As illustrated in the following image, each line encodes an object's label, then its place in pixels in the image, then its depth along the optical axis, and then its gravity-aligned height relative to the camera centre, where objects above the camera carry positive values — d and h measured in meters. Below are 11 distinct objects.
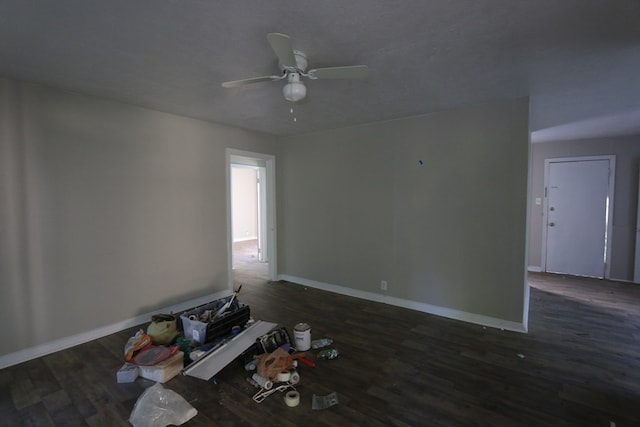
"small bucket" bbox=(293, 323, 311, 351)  2.75 -1.29
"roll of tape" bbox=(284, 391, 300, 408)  2.03 -1.38
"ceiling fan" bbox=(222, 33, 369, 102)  1.69 +0.84
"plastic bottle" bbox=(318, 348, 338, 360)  2.62 -1.38
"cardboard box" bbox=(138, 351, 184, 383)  2.31 -1.35
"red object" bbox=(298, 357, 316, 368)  2.49 -1.38
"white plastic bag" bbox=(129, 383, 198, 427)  1.86 -1.38
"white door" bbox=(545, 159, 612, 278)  5.06 -0.27
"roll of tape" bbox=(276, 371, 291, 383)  2.25 -1.35
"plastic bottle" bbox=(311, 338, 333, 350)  2.81 -1.38
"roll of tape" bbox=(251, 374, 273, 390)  2.20 -1.38
